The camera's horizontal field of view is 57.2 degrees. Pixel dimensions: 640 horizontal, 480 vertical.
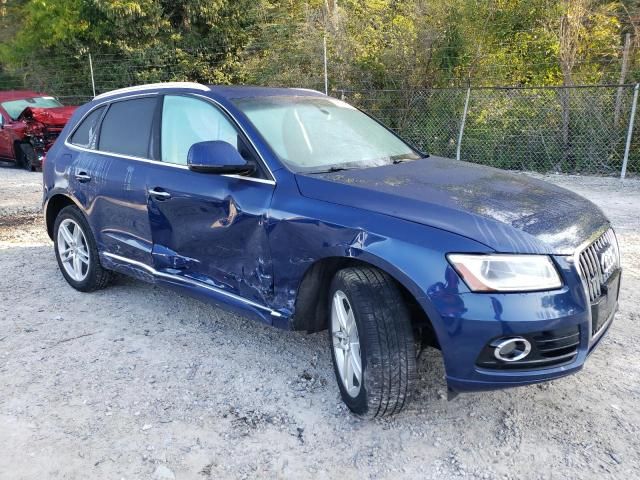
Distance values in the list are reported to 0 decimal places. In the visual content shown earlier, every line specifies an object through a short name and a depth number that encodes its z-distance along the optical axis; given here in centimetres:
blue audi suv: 263
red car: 1236
